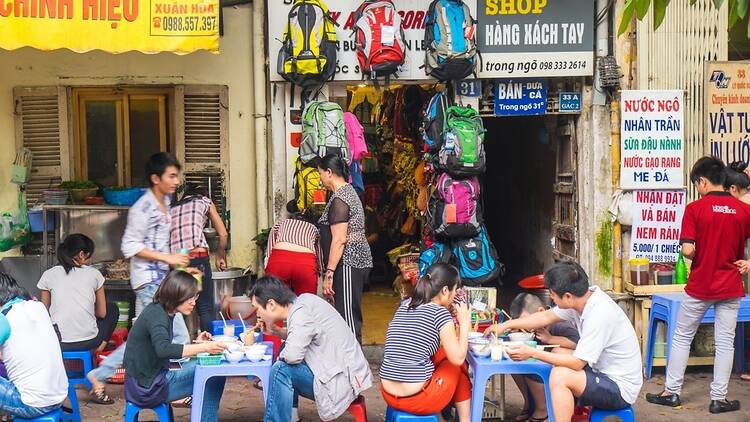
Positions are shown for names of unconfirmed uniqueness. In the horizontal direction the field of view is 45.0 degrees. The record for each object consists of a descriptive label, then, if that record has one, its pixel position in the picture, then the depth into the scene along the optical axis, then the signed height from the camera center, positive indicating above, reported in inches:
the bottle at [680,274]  328.8 -40.9
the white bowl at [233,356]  230.7 -48.5
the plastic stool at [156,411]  235.8 -64.4
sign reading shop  336.8 +46.6
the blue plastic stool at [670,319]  305.1 -54.1
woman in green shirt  232.1 -46.3
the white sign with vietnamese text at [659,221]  337.7 -22.3
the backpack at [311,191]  327.9 -9.6
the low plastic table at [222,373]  229.6 -52.7
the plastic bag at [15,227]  348.2 -23.2
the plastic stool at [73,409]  264.1 -70.7
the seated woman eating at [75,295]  286.5 -41.0
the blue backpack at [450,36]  326.3 +46.2
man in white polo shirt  224.1 -48.2
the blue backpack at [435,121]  336.8 +16.1
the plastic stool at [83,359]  286.0 -61.5
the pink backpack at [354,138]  333.7 +9.7
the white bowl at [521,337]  244.4 -47.1
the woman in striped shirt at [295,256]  301.3 -30.4
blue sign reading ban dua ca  345.4 +26.6
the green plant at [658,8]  184.2 +33.5
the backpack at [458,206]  333.7 -15.7
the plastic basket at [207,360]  230.8 -49.5
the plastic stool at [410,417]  227.9 -63.9
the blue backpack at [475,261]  336.2 -36.4
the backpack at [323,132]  325.1 +11.7
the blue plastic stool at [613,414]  231.6 -64.6
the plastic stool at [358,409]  239.1 -64.9
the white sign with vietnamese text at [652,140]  335.6 +8.1
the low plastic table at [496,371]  228.5 -52.6
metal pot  335.3 -44.2
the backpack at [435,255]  340.5 -34.5
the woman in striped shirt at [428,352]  225.8 -47.1
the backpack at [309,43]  323.3 +43.8
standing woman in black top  297.1 -26.5
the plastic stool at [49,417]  228.4 -63.3
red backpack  327.0 +45.6
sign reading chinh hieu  289.9 +46.5
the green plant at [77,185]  347.6 -6.9
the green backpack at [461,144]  329.1 +7.0
